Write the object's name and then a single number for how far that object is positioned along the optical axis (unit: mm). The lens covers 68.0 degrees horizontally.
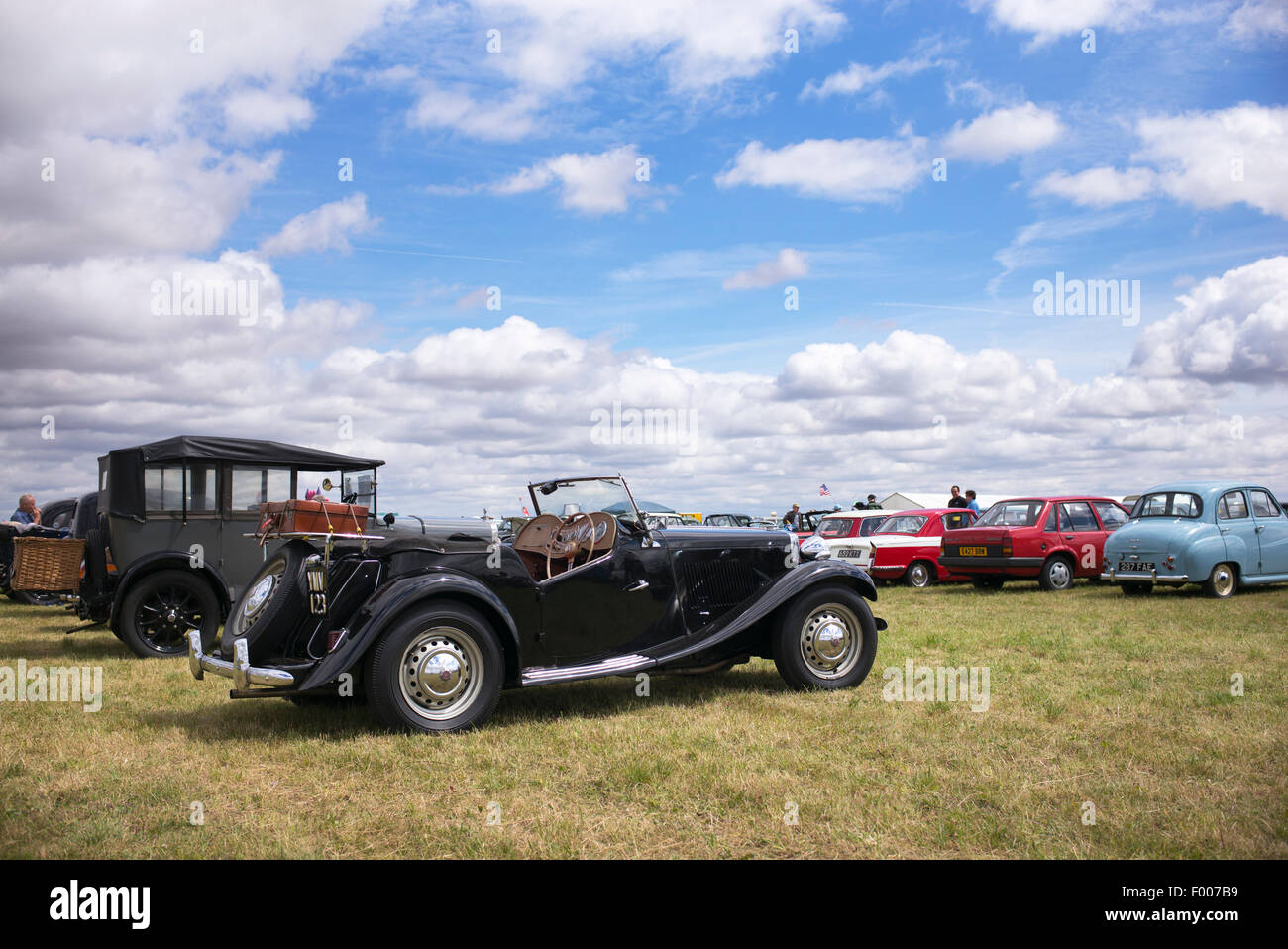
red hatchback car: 15312
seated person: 14688
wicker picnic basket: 9492
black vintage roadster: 5426
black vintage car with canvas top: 9266
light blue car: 13406
